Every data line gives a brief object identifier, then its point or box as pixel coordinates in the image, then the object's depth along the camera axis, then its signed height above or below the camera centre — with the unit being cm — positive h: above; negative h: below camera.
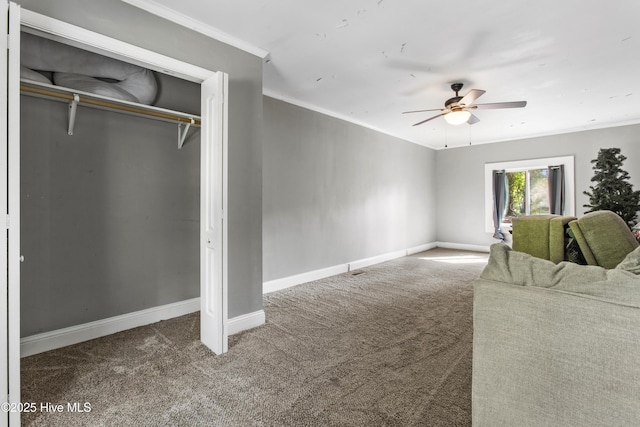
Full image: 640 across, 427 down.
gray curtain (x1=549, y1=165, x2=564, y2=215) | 576 +42
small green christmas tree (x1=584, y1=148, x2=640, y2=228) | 371 +24
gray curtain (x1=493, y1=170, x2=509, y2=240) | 648 +26
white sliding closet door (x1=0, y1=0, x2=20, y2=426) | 144 -6
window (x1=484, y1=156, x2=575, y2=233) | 572 +51
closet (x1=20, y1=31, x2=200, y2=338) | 228 +7
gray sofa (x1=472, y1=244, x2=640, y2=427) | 105 -49
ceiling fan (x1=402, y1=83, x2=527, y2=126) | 325 +116
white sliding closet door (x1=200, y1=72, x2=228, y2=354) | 225 +5
